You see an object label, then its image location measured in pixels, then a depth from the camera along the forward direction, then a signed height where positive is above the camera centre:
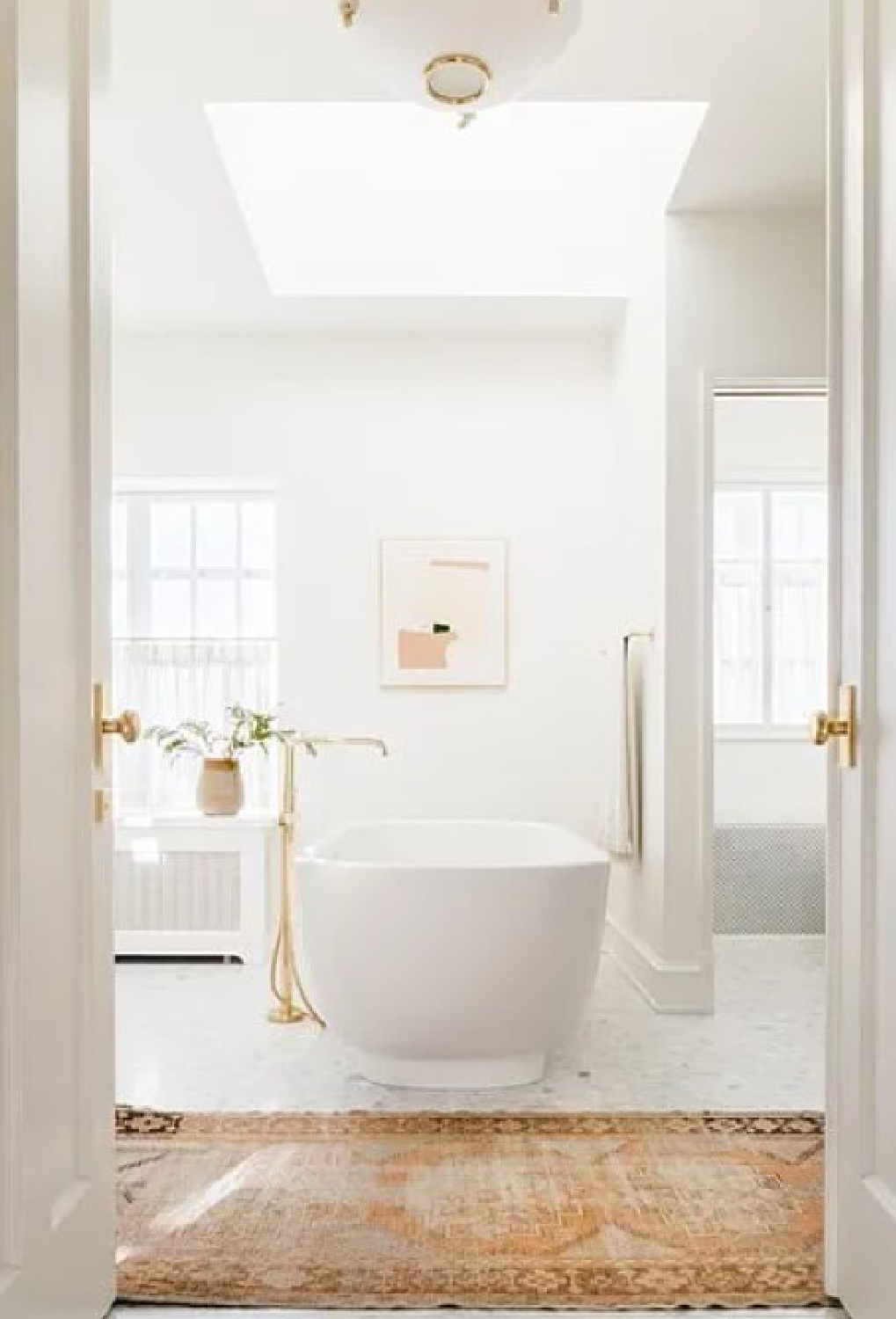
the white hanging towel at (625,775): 4.80 -0.44
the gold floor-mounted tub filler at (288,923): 4.27 -0.88
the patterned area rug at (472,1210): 2.30 -1.12
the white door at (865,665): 1.98 -0.02
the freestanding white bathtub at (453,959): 3.45 -0.81
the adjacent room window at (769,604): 6.98 +0.27
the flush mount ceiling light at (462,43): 2.30 +1.10
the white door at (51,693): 1.74 -0.06
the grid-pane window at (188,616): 5.76 +0.17
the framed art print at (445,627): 5.63 +0.12
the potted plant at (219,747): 4.70 -0.39
